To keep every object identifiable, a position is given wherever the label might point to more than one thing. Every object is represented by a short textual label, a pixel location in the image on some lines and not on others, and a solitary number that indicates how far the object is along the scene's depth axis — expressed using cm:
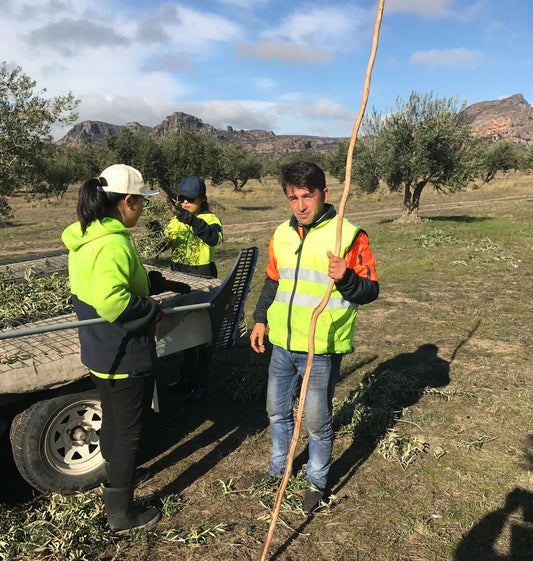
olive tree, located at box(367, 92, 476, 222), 1872
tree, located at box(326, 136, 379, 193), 2020
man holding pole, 273
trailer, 291
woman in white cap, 244
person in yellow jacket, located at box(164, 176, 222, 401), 464
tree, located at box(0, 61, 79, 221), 1138
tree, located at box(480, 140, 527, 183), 4912
